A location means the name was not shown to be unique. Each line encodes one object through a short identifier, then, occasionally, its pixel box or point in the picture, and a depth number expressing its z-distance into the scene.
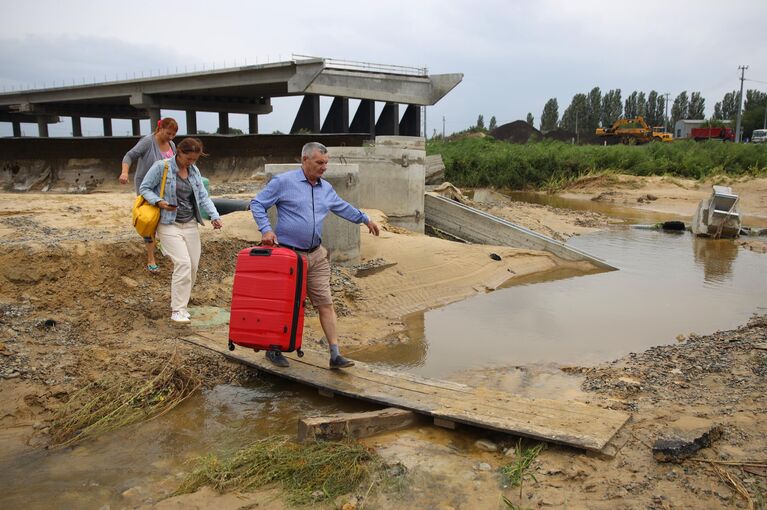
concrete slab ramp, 12.18
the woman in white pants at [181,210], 6.00
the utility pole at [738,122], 47.63
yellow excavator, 51.41
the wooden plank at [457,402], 4.04
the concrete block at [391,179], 12.91
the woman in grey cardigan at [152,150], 6.59
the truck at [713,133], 51.58
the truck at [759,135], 49.99
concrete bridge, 32.16
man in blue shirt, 5.00
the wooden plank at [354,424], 4.13
